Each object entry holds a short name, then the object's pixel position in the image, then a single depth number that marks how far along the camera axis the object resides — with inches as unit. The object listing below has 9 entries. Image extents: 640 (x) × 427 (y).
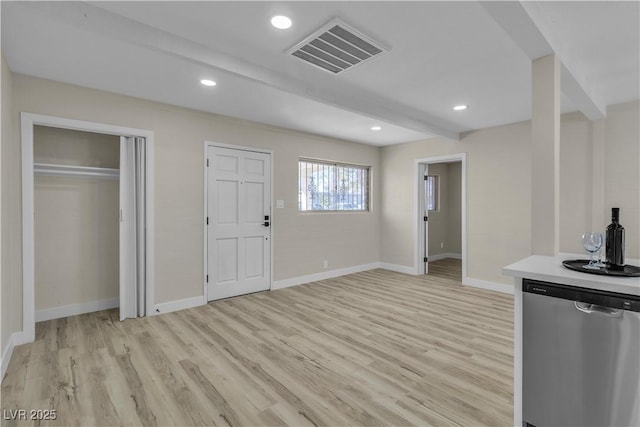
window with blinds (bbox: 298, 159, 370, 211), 210.8
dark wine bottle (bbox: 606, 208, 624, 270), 63.2
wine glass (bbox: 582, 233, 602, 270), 66.9
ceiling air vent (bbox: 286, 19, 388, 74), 86.5
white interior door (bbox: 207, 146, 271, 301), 165.0
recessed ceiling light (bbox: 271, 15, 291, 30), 81.0
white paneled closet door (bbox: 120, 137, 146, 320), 136.9
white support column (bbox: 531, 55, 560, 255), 82.9
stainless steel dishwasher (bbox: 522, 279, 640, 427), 53.6
